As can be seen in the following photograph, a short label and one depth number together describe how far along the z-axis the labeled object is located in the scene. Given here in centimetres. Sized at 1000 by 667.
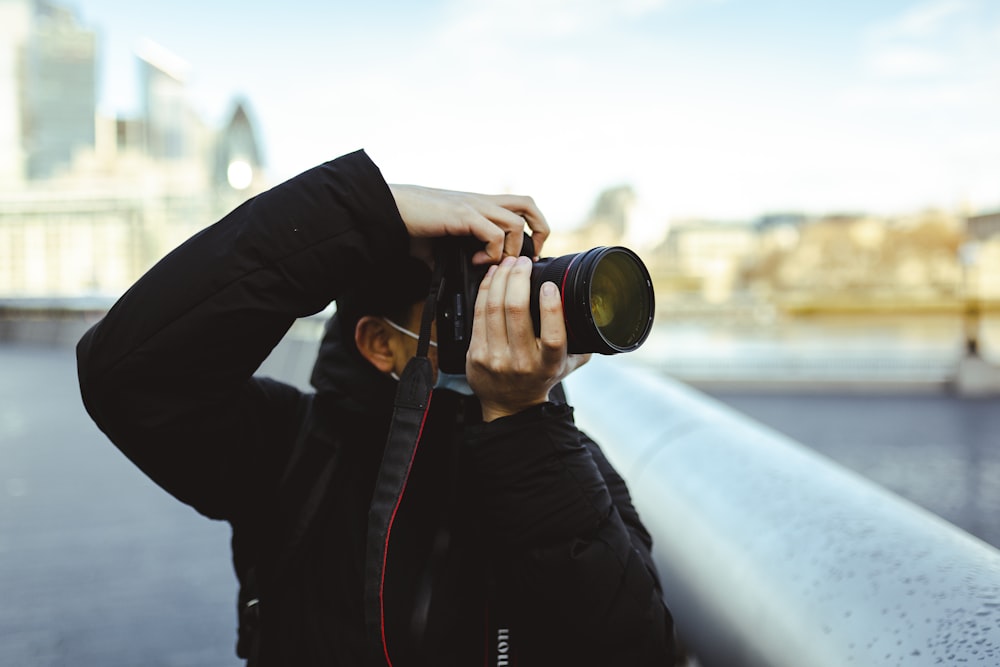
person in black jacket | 114
